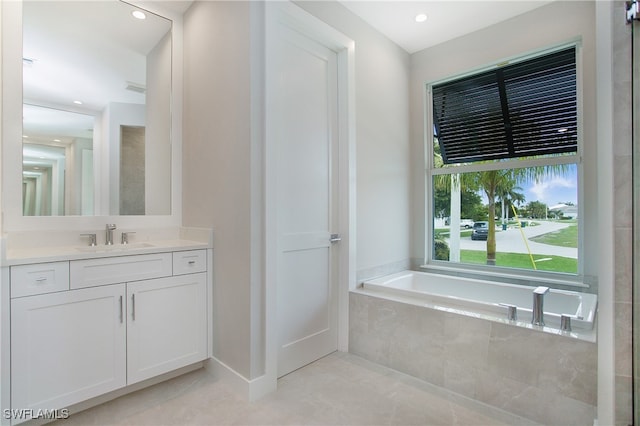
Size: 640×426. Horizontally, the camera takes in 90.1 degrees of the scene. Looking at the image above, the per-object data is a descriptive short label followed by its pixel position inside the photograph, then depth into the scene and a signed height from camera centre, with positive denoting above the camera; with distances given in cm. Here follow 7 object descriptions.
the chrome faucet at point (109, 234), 213 -14
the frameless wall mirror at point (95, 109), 193 +71
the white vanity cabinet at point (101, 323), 152 -61
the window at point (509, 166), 261 +43
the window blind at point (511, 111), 260 +93
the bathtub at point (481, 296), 190 -62
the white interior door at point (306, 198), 223 +12
